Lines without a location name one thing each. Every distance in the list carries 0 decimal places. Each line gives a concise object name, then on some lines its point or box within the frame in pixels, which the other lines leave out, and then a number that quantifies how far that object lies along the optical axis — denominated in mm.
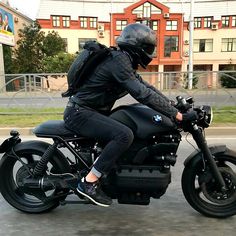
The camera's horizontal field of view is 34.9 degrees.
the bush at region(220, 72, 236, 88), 11375
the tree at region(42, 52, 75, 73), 39875
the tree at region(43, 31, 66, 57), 44594
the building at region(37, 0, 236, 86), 49625
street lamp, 31147
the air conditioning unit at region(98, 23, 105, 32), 51750
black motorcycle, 3529
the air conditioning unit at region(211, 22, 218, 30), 51156
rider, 3334
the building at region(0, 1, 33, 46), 49891
